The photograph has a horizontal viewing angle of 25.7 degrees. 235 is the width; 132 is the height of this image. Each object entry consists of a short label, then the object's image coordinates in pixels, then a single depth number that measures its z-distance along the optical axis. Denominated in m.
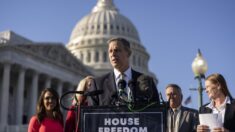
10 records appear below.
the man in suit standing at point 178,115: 7.73
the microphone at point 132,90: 5.57
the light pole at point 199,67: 16.20
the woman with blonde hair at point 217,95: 6.90
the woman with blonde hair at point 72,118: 6.42
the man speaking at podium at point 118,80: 5.93
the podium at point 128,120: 5.46
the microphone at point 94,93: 5.94
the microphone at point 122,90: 5.71
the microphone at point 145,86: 5.88
